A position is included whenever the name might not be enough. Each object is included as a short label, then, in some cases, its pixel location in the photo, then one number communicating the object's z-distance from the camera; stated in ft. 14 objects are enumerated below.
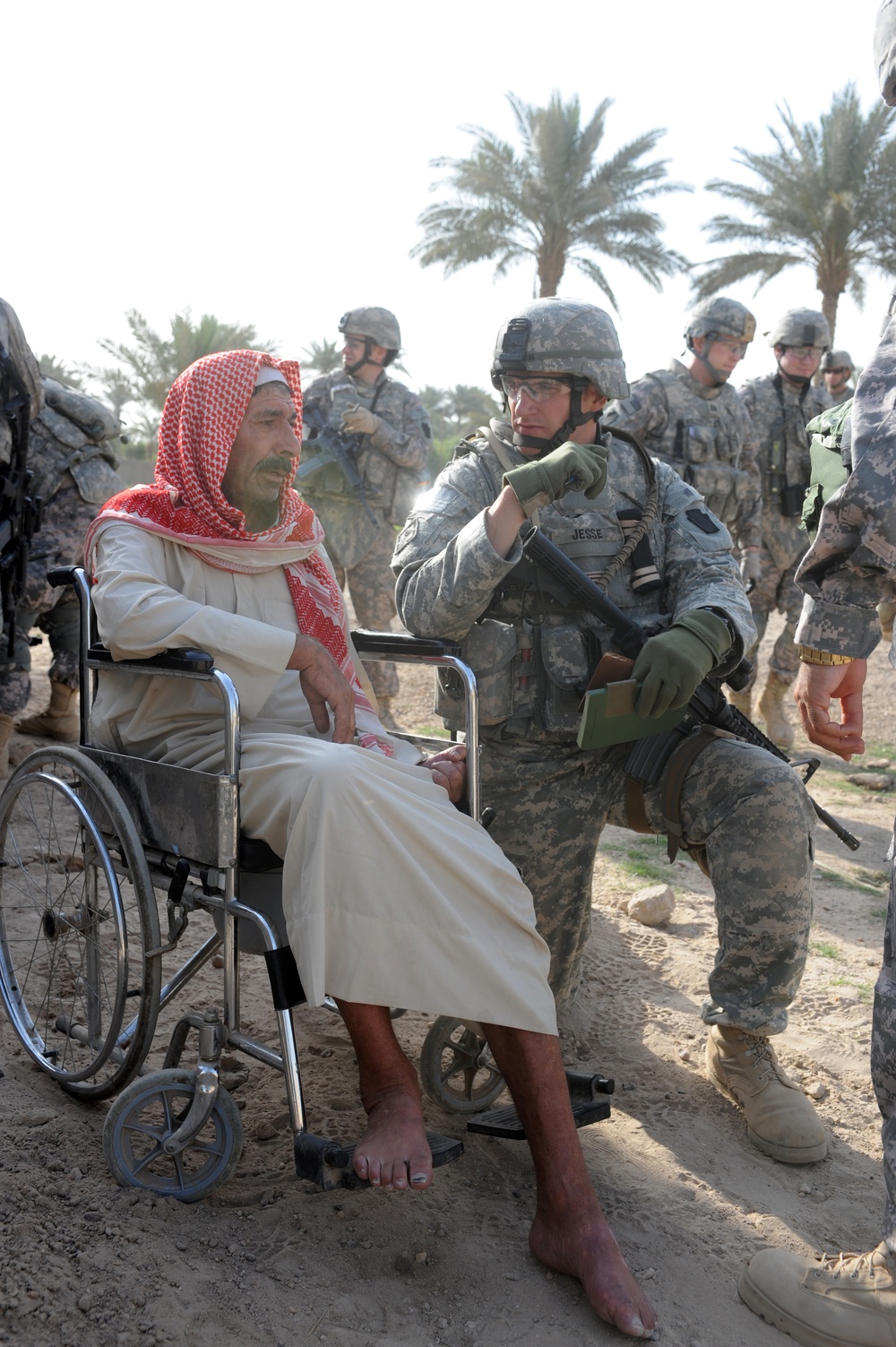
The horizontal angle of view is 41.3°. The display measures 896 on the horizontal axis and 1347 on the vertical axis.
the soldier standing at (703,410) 21.49
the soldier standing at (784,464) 23.97
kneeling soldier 9.11
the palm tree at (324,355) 96.48
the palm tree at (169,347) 67.92
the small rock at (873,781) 21.17
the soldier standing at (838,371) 28.12
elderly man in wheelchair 6.94
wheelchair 7.25
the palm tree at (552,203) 54.80
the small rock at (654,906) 13.76
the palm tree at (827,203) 51.72
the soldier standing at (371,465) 24.41
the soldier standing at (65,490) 18.01
